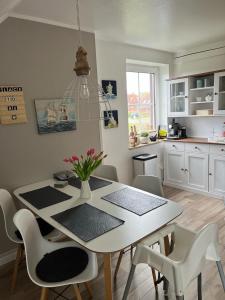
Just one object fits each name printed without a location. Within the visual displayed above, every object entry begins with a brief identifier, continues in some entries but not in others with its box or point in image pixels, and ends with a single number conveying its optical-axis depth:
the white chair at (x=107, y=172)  2.63
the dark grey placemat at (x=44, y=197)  1.89
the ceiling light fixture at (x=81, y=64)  1.55
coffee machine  4.16
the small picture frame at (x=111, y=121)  3.26
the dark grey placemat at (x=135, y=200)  1.69
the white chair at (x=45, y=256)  1.37
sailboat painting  2.45
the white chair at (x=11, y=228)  1.91
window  3.93
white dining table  1.29
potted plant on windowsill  4.04
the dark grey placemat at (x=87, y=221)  1.41
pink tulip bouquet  1.85
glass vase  1.93
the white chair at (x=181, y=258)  1.14
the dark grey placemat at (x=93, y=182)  2.24
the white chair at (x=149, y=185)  2.13
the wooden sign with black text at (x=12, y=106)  2.20
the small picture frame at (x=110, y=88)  3.23
